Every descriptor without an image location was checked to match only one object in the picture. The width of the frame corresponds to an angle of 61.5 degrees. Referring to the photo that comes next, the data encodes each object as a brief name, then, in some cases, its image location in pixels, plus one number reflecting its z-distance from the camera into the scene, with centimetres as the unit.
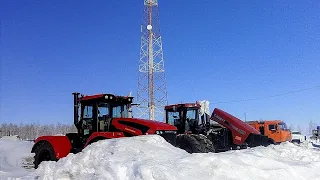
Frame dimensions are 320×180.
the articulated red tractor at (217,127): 1214
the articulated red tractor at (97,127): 831
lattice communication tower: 1967
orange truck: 1918
